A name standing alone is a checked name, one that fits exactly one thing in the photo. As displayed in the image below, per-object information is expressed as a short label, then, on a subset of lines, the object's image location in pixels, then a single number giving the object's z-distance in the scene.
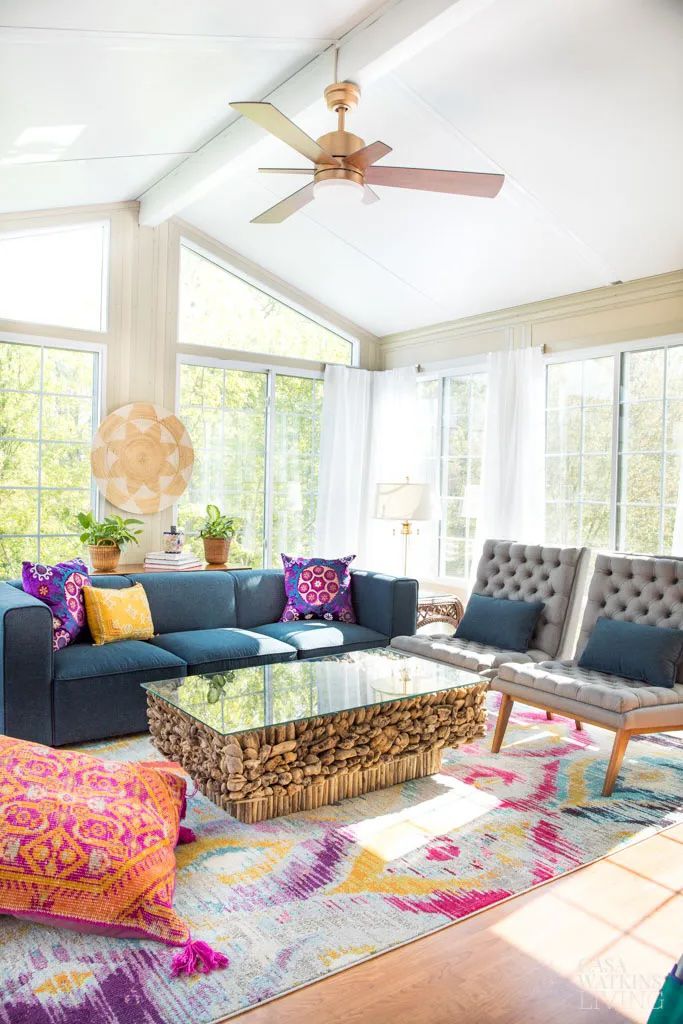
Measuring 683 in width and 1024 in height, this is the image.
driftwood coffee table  2.77
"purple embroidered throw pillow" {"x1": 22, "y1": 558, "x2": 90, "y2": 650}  3.84
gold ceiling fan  3.06
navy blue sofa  3.45
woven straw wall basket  5.47
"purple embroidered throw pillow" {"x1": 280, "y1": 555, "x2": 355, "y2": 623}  4.92
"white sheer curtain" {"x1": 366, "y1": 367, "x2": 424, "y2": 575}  6.55
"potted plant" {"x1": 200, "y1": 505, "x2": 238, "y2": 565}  5.56
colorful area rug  1.94
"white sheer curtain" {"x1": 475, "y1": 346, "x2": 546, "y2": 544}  5.48
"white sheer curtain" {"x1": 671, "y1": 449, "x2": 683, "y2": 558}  4.49
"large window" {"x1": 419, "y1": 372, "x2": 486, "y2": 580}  6.07
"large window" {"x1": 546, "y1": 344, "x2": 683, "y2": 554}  4.84
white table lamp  5.33
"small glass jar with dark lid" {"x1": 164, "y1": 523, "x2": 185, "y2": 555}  5.35
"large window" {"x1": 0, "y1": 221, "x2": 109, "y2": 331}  5.17
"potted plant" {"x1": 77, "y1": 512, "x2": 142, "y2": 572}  4.96
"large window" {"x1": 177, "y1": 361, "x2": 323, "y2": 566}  5.97
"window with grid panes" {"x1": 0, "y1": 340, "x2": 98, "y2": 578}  5.16
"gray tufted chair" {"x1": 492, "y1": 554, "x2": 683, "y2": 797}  3.21
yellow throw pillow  3.98
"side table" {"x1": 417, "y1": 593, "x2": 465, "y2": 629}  5.24
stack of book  5.24
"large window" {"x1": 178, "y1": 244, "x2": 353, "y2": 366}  5.98
